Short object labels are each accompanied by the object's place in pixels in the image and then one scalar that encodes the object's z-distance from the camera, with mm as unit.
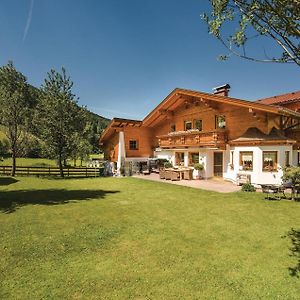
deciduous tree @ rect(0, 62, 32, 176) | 25328
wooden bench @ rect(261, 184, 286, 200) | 13914
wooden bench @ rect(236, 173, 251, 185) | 18766
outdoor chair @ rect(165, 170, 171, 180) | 23250
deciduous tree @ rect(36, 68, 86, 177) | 25625
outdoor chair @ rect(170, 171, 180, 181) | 22672
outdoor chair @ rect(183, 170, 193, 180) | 22969
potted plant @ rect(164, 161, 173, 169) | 26119
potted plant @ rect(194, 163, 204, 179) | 22398
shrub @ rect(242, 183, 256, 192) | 16453
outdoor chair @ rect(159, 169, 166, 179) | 23981
